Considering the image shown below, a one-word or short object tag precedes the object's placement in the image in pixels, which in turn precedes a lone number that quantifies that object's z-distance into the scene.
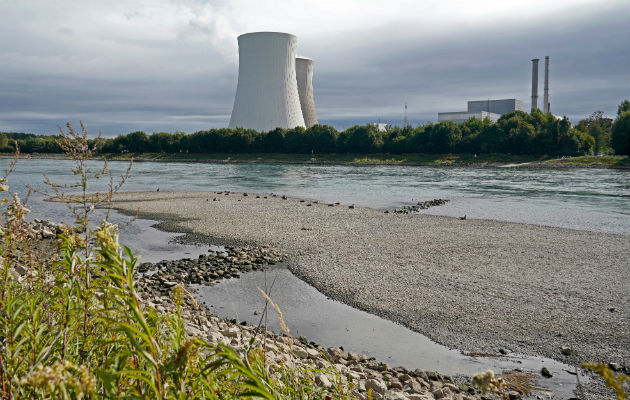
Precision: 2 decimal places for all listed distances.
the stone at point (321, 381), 4.01
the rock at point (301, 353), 4.84
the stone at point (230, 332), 5.44
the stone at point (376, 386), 4.04
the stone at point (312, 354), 4.90
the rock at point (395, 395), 3.80
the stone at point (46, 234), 11.21
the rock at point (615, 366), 5.08
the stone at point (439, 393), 4.21
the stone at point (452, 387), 4.44
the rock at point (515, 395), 4.38
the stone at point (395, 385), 4.29
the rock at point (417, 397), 3.98
